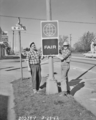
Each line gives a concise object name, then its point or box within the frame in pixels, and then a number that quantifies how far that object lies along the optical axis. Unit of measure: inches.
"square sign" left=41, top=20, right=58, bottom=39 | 181.7
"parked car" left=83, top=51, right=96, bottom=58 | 1070.4
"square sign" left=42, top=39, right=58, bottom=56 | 184.2
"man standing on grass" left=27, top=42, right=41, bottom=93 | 189.9
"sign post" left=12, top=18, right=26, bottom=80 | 249.6
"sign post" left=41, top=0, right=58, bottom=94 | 182.3
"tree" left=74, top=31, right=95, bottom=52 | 2584.2
